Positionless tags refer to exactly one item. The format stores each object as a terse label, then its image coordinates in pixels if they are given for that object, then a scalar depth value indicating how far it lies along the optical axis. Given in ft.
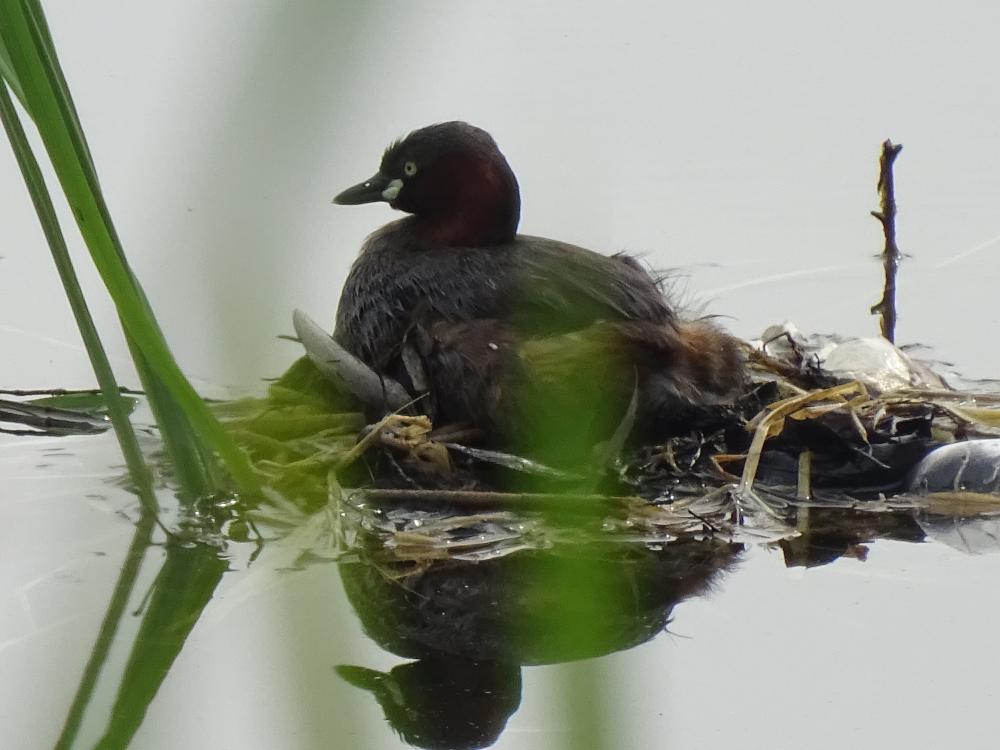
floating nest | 19.30
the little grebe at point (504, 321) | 21.45
